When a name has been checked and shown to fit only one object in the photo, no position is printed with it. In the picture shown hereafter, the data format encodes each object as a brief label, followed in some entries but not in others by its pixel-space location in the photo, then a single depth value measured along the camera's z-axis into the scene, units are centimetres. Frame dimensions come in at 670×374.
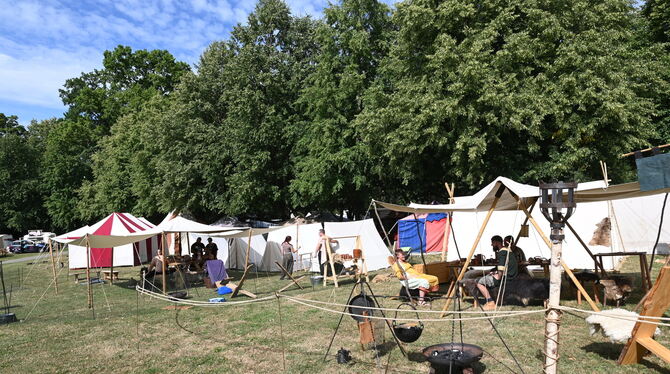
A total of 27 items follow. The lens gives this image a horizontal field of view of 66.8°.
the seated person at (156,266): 1387
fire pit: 485
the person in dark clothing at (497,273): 840
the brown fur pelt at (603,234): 1258
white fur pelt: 539
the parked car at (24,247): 3919
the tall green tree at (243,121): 2395
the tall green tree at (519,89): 1590
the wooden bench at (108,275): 1740
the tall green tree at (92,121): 3962
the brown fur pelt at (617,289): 802
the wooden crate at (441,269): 1071
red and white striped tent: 1570
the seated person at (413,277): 882
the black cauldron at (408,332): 576
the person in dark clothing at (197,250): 1710
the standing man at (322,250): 1328
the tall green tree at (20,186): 4450
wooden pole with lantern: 459
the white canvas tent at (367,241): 1545
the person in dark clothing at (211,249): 1700
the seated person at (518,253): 967
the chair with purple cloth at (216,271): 1374
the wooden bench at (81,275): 1728
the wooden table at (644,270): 837
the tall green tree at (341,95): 2164
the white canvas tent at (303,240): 1703
